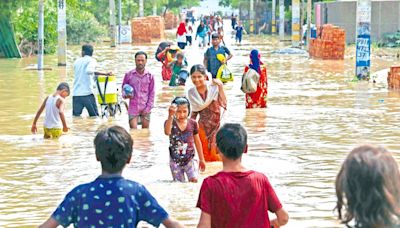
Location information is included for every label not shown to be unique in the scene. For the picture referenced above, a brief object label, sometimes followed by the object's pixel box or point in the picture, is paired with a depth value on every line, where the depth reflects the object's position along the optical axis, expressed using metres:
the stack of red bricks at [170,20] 103.62
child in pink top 10.43
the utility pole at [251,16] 78.00
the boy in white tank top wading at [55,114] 14.80
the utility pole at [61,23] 34.62
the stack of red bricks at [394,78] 23.61
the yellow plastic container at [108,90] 18.16
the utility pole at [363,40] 26.47
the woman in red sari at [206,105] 11.85
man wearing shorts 15.83
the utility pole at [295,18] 44.37
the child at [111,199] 5.36
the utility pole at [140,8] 71.49
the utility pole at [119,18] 58.56
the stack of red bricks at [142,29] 62.38
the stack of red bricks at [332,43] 38.44
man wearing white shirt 18.05
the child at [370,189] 4.16
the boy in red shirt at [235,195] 5.74
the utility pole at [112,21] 52.69
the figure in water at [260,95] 19.67
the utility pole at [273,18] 69.06
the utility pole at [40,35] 33.59
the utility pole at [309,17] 42.21
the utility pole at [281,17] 57.78
